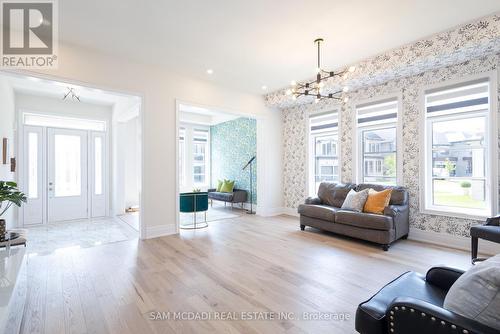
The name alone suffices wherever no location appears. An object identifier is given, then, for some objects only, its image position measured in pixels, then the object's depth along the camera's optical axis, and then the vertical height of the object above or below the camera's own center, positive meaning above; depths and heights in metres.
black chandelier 3.29 +1.16
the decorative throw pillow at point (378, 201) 4.06 -0.56
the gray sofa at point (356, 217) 3.76 -0.82
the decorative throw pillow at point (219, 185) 7.97 -0.54
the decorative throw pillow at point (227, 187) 7.57 -0.57
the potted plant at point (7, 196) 2.64 -0.29
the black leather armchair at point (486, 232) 2.89 -0.77
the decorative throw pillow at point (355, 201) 4.27 -0.57
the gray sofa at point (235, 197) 7.04 -0.81
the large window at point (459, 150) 3.74 +0.28
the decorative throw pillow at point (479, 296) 1.07 -0.58
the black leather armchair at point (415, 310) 1.08 -0.77
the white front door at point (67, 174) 5.70 -0.13
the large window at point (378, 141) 4.68 +0.51
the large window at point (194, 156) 8.52 +0.42
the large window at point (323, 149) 5.68 +0.43
